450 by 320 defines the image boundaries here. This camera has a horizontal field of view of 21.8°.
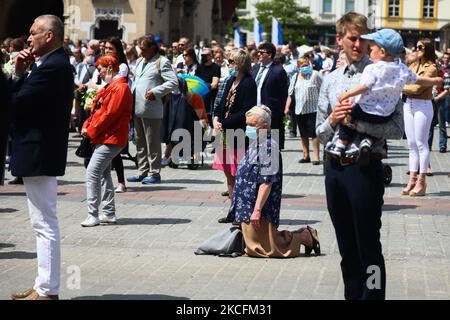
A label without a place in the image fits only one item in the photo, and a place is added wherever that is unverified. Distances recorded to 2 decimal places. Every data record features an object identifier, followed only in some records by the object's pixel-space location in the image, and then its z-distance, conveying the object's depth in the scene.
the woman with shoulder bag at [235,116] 12.21
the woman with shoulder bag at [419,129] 14.23
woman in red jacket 11.59
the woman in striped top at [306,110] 18.70
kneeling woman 9.84
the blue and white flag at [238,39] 39.87
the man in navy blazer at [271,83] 14.87
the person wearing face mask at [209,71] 20.06
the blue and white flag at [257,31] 39.19
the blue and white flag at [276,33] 36.28
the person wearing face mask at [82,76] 22.78
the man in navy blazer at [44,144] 7.61
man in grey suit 15.45
